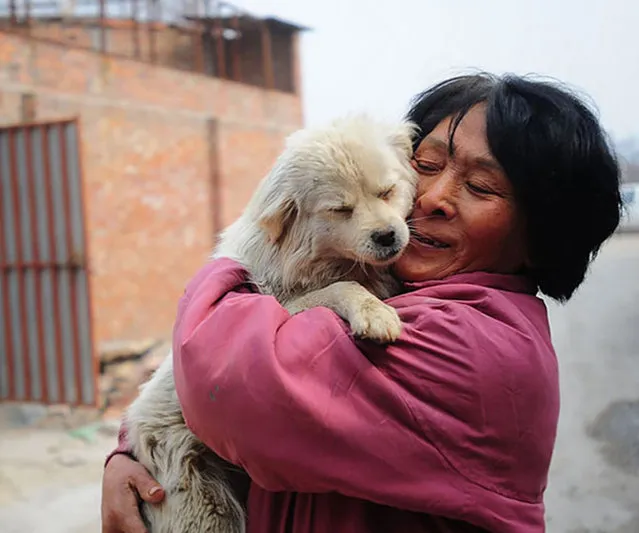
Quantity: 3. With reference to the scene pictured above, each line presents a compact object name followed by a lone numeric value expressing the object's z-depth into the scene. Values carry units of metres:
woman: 1.34
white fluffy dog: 1.86
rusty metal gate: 6.23
